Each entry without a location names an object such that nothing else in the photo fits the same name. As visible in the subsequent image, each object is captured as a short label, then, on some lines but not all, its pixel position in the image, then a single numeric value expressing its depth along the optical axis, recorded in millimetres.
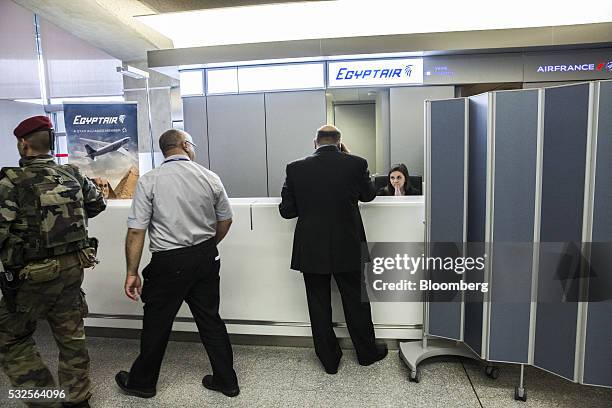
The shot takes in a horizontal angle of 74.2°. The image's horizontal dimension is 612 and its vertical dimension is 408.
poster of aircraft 3430
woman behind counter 3945
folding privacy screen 1883
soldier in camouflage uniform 1904
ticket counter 2725
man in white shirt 2094
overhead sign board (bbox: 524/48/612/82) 4523
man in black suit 2363
